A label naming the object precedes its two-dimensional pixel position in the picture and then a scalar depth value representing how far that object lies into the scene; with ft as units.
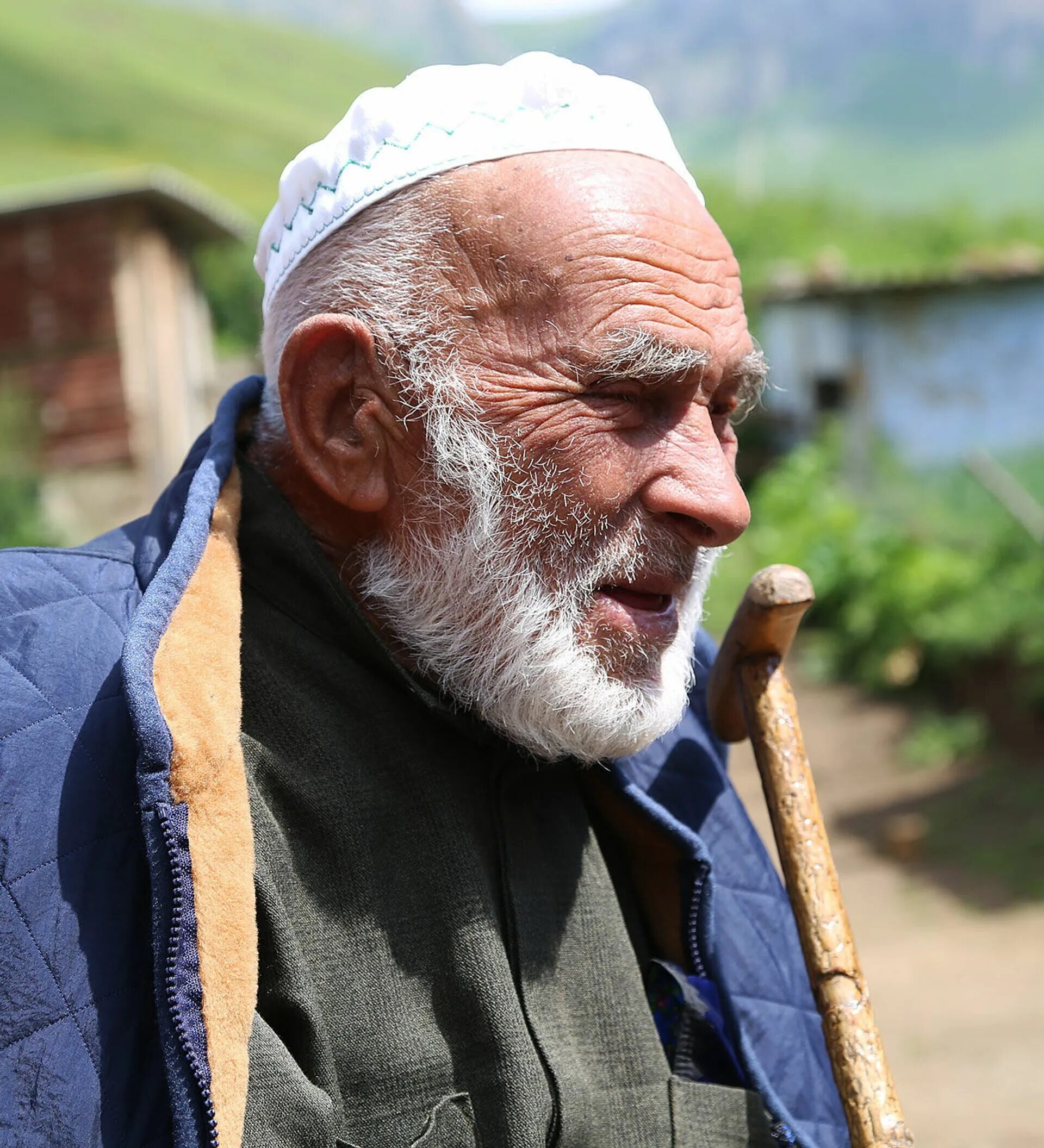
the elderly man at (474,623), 4.93
